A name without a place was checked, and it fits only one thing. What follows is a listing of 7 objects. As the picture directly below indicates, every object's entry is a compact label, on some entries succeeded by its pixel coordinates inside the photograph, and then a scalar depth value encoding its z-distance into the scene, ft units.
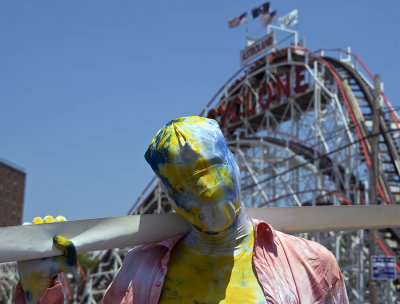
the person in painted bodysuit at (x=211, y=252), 6.24
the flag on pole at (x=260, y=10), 71.41
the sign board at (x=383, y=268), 30.48
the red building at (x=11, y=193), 199.31
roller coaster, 44.65
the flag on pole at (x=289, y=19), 68.38
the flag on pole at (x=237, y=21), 74.45
